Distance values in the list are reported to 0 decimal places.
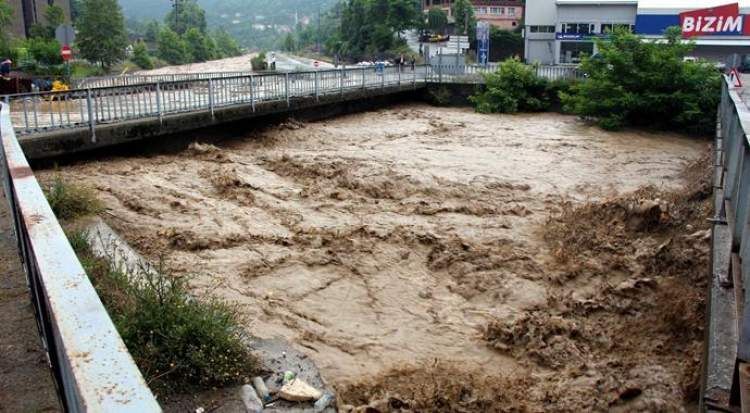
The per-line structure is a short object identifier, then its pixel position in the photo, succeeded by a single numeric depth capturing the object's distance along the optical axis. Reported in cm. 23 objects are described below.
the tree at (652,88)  2258
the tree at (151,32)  13325
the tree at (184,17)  13100
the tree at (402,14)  8069
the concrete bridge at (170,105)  1315
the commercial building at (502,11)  9681
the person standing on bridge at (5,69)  2288
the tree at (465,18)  8281
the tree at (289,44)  16059
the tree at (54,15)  6744
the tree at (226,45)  14738
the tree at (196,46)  10550
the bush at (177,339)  464
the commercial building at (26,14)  7262
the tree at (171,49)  9650
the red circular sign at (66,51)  2428
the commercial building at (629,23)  5575
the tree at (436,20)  9031
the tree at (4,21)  4791
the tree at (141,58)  8162
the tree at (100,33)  6506
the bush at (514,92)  2816
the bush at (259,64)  6492
